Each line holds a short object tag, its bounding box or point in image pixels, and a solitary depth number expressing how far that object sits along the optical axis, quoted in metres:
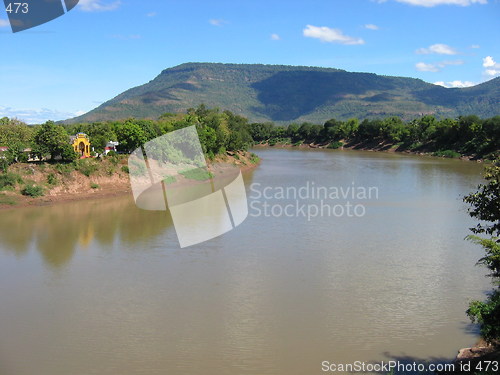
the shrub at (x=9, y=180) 29.34
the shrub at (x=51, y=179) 31.52
